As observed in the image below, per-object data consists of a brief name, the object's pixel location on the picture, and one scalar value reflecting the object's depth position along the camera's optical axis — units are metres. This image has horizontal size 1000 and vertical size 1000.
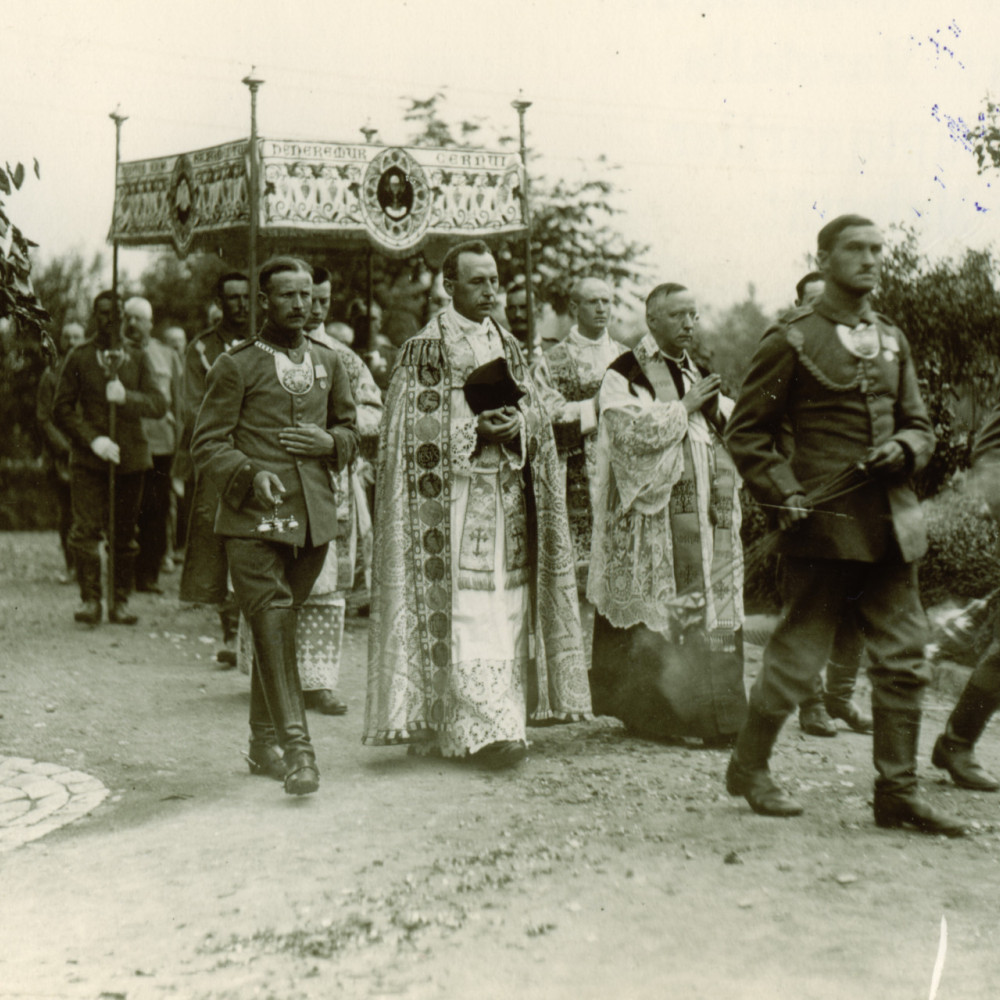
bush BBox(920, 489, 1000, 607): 8.62
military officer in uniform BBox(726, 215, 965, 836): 4.96
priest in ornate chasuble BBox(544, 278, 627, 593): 8.03
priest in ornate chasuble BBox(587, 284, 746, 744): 6.59
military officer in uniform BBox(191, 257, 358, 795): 5.65
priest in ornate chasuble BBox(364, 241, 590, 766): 6.16
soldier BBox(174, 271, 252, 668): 7.50
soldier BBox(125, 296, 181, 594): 12.23
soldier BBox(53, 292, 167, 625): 10.63
